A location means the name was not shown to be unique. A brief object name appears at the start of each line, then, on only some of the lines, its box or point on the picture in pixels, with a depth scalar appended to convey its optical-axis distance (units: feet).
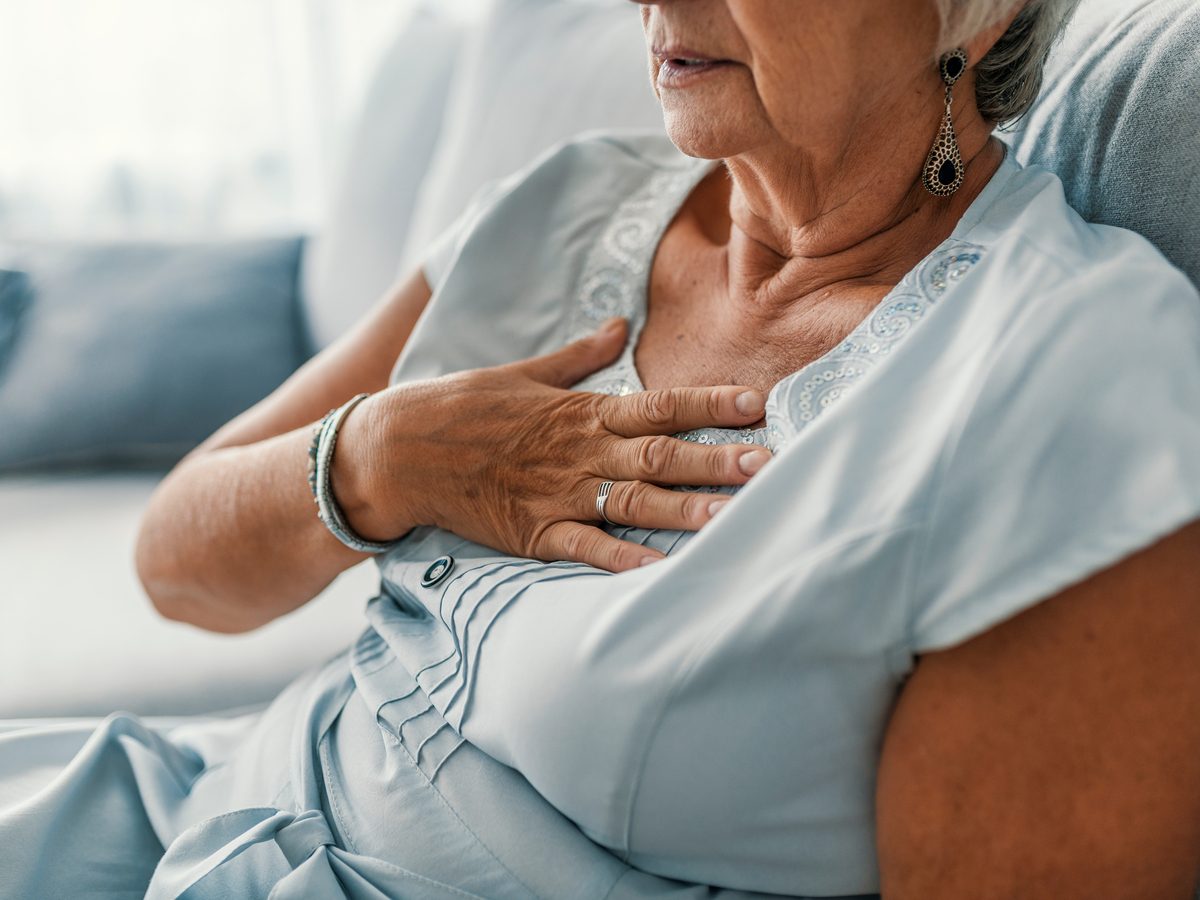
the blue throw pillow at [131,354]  5.98
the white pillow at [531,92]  4.69
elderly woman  1.92
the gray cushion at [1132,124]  2.59
